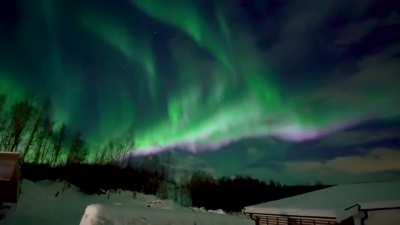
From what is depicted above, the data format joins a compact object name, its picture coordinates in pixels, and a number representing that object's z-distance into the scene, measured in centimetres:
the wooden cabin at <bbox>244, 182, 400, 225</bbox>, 1478
